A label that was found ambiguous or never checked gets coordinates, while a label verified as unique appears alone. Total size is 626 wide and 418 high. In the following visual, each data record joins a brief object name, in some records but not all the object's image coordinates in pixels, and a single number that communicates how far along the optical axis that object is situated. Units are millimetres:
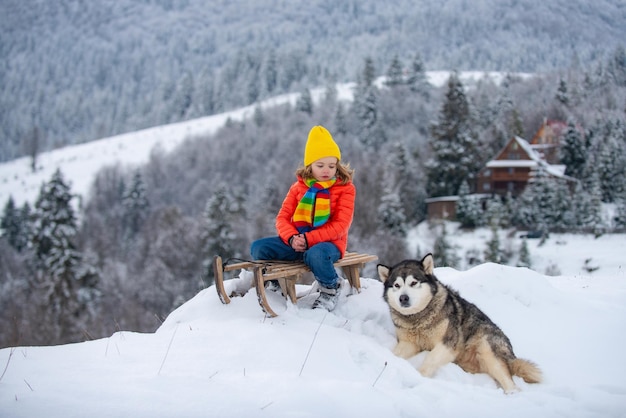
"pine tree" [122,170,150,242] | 60875
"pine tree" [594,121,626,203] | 29422
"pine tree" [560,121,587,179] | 36531
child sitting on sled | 4502
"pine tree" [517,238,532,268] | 25384
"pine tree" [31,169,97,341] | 29812
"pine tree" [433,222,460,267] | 28992
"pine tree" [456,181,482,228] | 36094
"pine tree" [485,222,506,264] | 28094
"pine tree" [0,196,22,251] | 51000
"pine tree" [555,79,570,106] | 44438
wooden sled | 4117
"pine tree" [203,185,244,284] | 35188
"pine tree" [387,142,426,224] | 43562
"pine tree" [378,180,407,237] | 37806
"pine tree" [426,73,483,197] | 41594
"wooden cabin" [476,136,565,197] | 39344
